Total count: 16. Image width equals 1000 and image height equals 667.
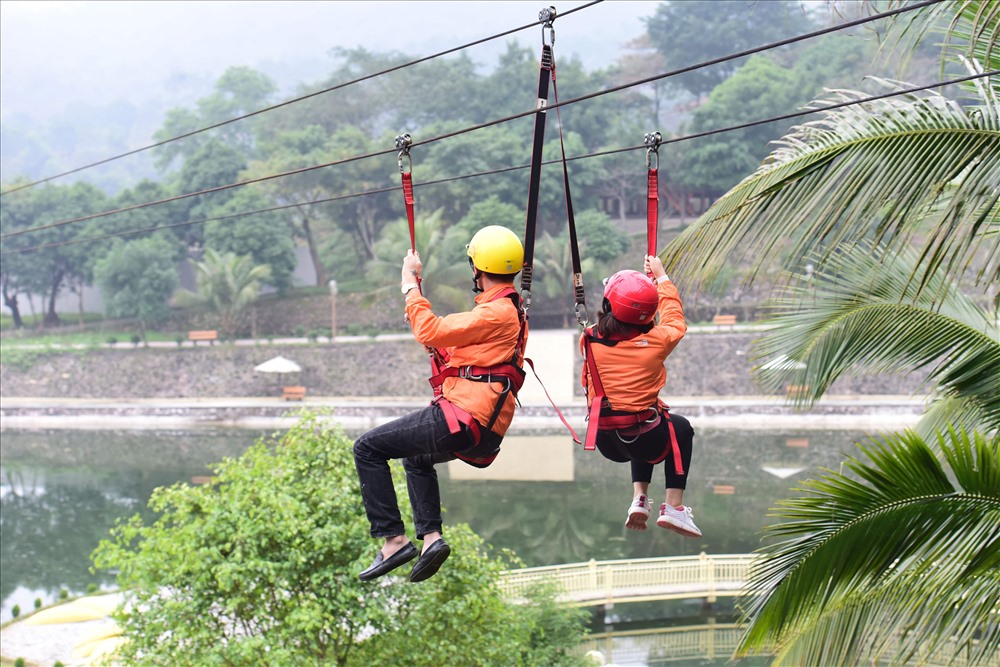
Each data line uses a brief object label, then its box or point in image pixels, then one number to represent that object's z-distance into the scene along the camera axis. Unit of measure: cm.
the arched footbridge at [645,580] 1437
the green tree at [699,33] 5659
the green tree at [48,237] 4159
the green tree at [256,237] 3931
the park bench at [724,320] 3528
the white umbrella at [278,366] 3369
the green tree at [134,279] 3844
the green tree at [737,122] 4209
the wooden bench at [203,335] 3744
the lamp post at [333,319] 3808
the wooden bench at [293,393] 3422
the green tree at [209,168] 4453
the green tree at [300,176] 4266
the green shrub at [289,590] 852
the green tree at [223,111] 6631
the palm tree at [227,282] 3803
